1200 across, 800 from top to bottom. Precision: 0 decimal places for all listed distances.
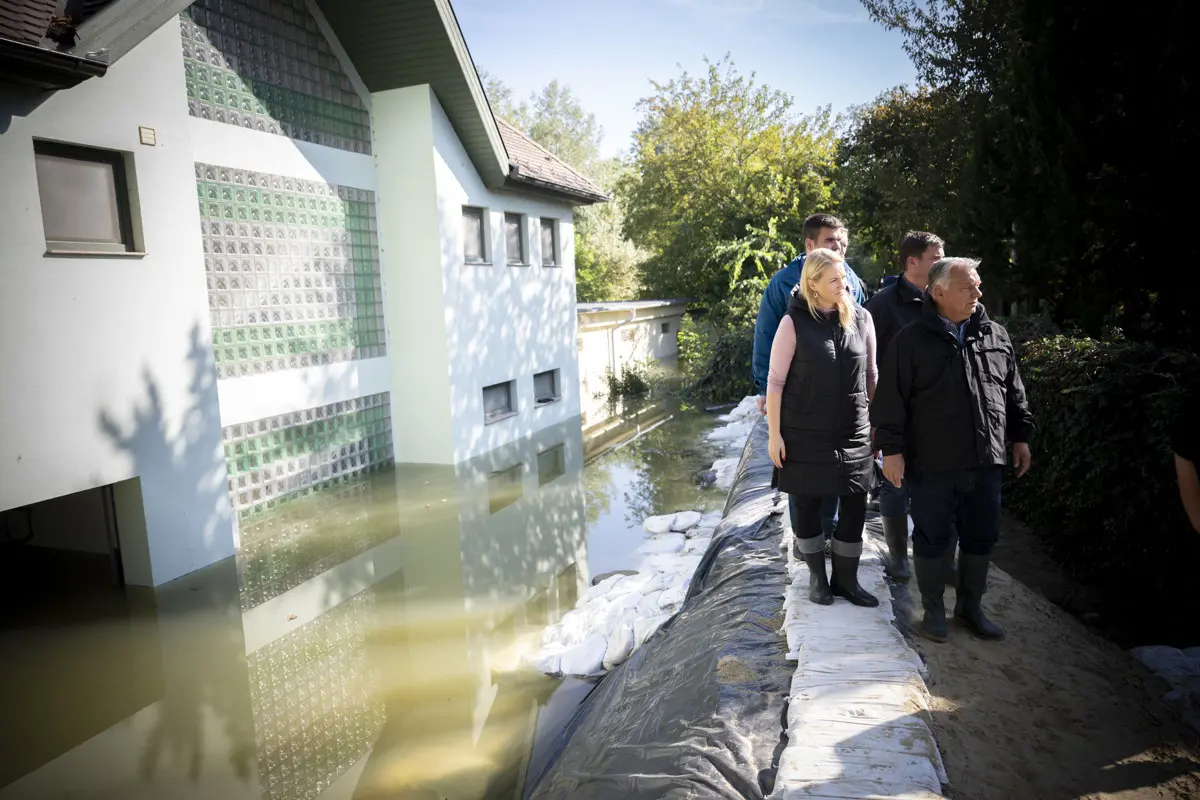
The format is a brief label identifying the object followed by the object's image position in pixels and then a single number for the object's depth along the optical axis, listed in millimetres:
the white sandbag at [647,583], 6430
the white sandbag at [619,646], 5383
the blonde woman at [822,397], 3805
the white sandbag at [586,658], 5359
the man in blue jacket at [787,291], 4422
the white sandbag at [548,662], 5414
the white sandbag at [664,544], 7875
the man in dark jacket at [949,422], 3682
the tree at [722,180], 26297
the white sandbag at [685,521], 8469
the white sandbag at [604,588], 6730
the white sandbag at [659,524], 8508
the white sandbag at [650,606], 5863
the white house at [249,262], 6109
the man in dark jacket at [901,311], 4445
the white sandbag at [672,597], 5898
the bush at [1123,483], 4562
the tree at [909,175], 11938
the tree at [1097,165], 7004
